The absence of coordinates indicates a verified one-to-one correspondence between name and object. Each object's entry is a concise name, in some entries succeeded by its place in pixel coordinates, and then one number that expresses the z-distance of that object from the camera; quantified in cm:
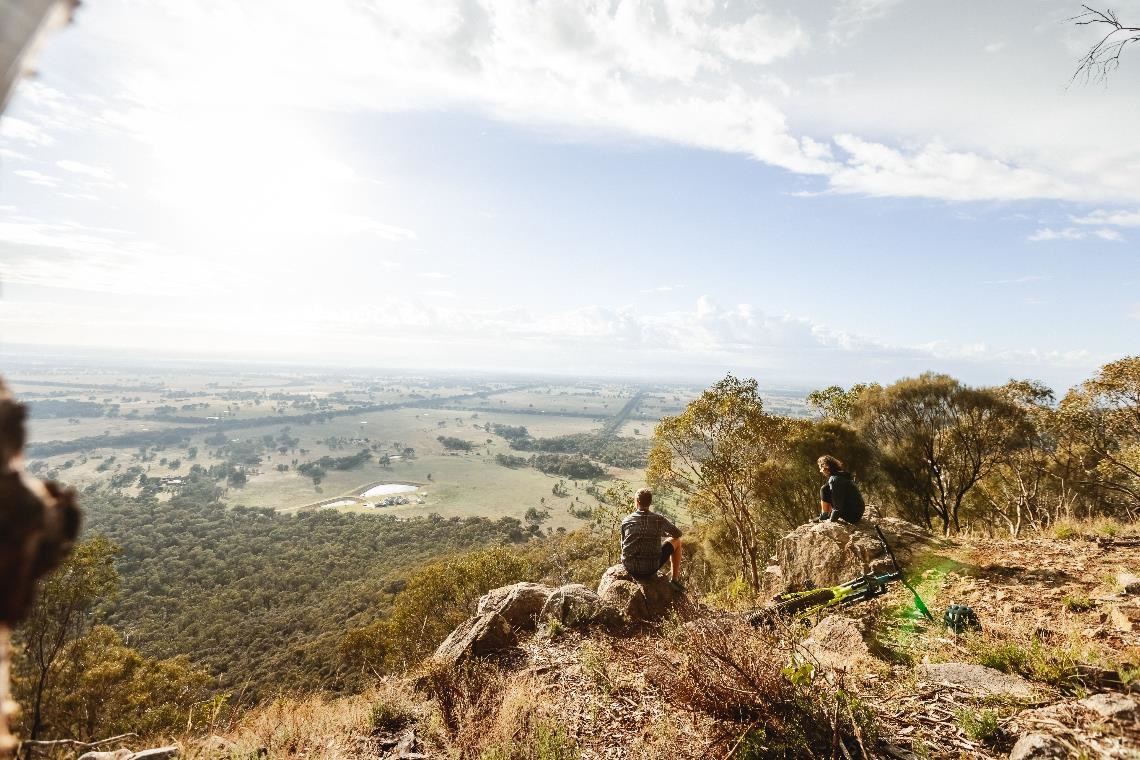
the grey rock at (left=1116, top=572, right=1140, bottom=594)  619
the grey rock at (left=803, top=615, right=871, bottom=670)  557
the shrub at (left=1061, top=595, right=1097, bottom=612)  606
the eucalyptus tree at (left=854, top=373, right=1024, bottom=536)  1894
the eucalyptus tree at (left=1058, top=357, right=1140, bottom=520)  1440
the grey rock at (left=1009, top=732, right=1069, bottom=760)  358
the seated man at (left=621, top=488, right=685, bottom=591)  866
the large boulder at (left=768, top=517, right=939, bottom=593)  855
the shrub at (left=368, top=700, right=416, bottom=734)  608
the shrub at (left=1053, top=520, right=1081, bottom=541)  925
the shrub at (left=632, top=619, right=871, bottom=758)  418
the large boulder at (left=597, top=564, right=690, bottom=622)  838
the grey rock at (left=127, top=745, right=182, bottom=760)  525
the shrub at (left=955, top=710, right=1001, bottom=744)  409
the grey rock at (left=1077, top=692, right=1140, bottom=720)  365
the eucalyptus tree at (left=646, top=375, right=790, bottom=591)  1931
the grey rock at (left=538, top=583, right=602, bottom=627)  841
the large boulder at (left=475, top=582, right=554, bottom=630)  874
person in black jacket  923
